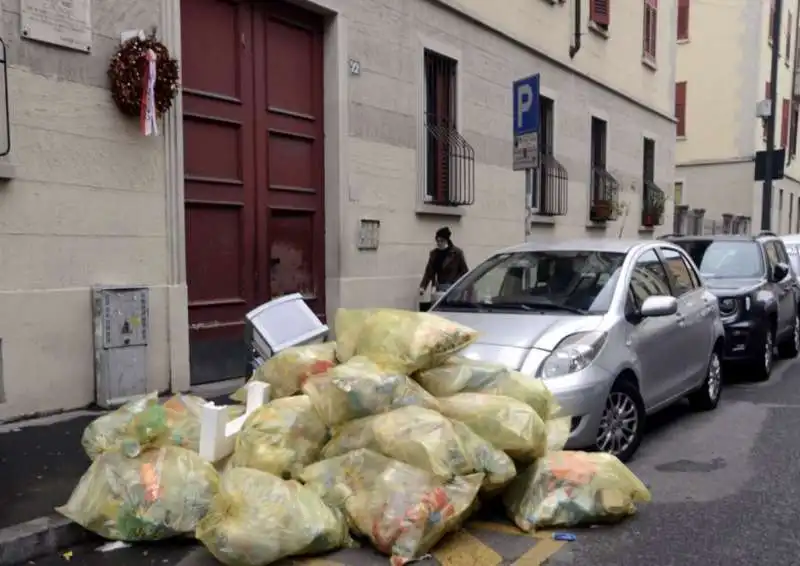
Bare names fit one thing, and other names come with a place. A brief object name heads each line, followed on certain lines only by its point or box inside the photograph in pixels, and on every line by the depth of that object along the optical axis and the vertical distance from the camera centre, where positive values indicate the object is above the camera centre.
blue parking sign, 8.41 +1.47
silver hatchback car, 5.25 -0.62
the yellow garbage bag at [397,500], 3.87 -1.30
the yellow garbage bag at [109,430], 4.72 -1.14
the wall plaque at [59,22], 6.11 +1.72
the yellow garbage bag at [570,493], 4.32 -1.38
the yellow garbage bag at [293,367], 4.94 -0.79
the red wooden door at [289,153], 8.51 +0.98
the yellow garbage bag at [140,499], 4.11 -1.35
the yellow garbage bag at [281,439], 4.38 -1.11
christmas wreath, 6.64 +1.40
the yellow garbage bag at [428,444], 4.05 -1.06
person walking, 10.13 -0.27
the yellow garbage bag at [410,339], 4.64 -0.58
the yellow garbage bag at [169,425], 4.36 -1.07
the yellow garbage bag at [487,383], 4.73 -0.84
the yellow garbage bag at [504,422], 4.39 -1.00
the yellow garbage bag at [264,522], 3.75 -1.36
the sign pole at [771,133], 18.78 +2.74
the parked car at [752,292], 8.93 -0.57
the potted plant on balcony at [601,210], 16.06 +0.65
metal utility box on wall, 6.60 -0.86
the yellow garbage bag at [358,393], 4.35 -0.84
